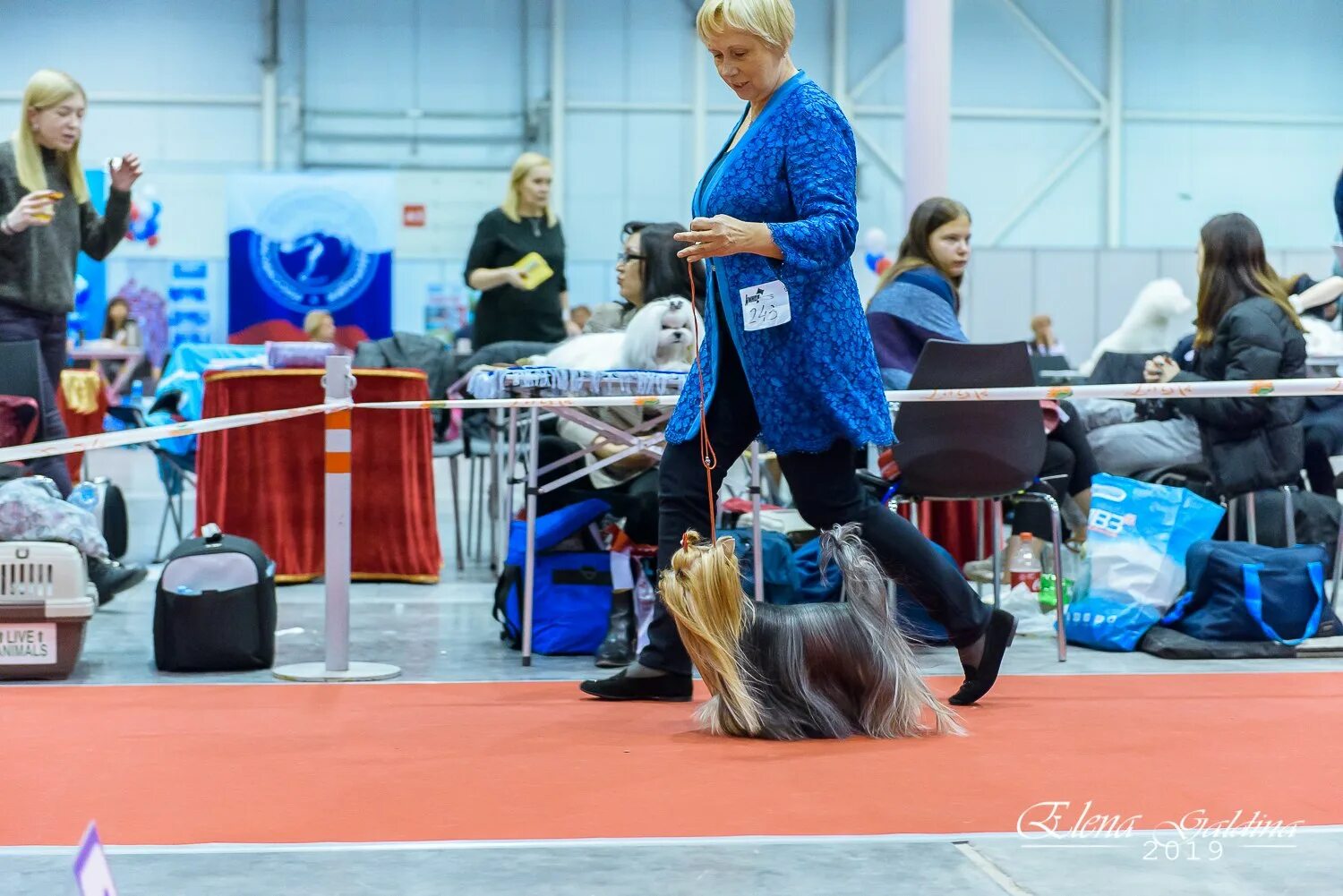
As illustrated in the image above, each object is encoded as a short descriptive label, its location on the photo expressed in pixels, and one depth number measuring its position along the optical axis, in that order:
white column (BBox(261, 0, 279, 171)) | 15.48
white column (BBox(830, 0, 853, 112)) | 15.73
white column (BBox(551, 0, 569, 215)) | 15.69
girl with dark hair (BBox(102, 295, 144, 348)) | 13.26
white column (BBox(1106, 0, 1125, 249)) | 16.00
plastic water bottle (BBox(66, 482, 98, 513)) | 4.80
